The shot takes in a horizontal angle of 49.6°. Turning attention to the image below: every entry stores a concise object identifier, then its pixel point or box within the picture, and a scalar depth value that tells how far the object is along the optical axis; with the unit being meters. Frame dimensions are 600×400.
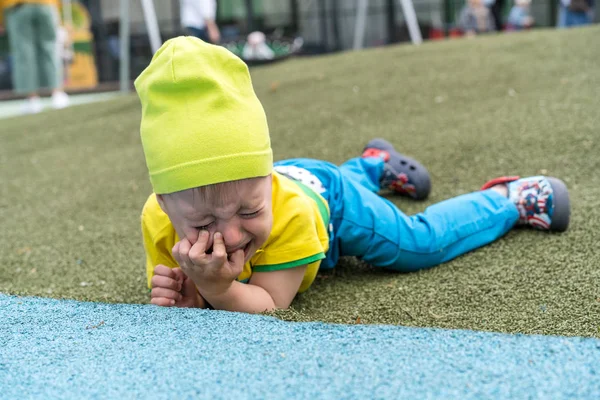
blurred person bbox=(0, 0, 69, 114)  7.03
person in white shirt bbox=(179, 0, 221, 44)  6.46
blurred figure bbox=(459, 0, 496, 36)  11.59
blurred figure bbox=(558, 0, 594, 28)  8.81
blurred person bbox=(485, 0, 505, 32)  11.31
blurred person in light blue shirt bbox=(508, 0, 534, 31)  11.66
